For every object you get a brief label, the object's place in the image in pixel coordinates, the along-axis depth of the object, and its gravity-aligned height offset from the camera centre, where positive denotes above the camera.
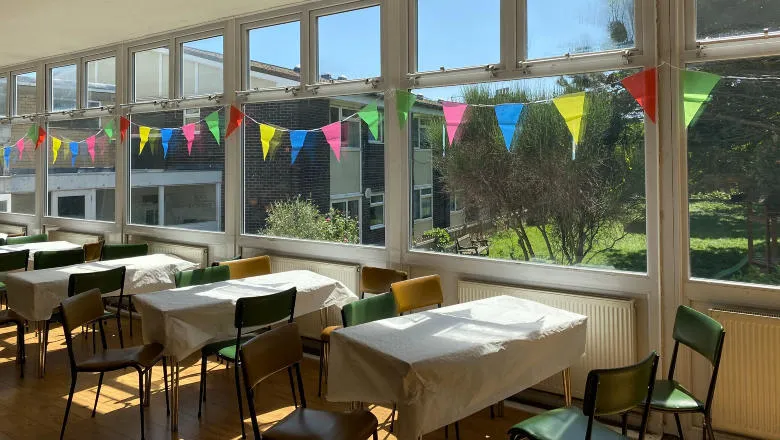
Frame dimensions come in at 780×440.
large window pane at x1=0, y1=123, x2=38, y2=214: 8.09 +0.79
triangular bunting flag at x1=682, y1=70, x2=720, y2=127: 3.24 +0.75
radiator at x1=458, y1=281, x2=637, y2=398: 3.50 -0.68
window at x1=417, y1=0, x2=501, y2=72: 4.14 +1.43
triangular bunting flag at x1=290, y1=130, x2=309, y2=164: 5.20 +0.78
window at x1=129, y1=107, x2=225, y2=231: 5.90 +0.53
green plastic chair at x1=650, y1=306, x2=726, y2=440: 2.69 -0.64
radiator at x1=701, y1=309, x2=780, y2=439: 3.09 -0.86
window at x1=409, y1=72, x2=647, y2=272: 3.65 +0.30
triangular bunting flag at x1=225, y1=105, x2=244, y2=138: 5.58 +1.05
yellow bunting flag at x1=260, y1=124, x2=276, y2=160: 5.37 +0.86
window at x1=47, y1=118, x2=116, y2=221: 7.02 +0.69
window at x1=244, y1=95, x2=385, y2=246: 4.85 +0.41
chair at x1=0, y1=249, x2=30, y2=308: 5.02 -0.29
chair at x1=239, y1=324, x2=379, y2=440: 2.44 -0.87
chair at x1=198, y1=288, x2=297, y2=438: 3.34 -0.54
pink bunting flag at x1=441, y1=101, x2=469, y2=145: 4.24 +0.81
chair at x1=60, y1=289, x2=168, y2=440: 3.27 -0.76
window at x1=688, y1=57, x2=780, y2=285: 3.22 +0.25
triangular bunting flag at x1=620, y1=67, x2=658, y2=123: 3.43 +0.81
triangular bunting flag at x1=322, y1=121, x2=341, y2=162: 4.96 +0.78
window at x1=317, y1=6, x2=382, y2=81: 4.77 +1.55
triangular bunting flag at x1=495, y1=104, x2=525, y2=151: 3.91 +0.73
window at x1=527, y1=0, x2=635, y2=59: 3.63 +1.29
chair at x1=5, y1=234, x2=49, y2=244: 6.45 -0.12
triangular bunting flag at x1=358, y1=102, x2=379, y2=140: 4.73 +0.90
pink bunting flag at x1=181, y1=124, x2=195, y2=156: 6.02 +0.99
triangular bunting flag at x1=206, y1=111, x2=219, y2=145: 5.75 +1.05
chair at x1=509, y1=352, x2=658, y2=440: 2.13 -0.70
